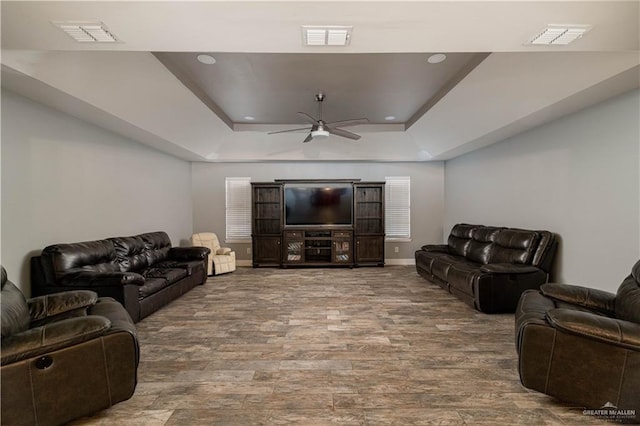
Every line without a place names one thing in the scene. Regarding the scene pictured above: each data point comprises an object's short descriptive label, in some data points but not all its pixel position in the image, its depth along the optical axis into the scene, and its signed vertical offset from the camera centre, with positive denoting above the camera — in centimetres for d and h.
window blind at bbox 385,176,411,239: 771 +13
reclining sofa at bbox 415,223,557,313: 402 -86
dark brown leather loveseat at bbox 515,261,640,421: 190 -99
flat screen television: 736 +18
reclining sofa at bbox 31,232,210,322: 328 -77
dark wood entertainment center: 722 -34
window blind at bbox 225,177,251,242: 765 +17
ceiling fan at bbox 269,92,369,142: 442 +134
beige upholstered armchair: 641 -95
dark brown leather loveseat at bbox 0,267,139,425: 174 -98
